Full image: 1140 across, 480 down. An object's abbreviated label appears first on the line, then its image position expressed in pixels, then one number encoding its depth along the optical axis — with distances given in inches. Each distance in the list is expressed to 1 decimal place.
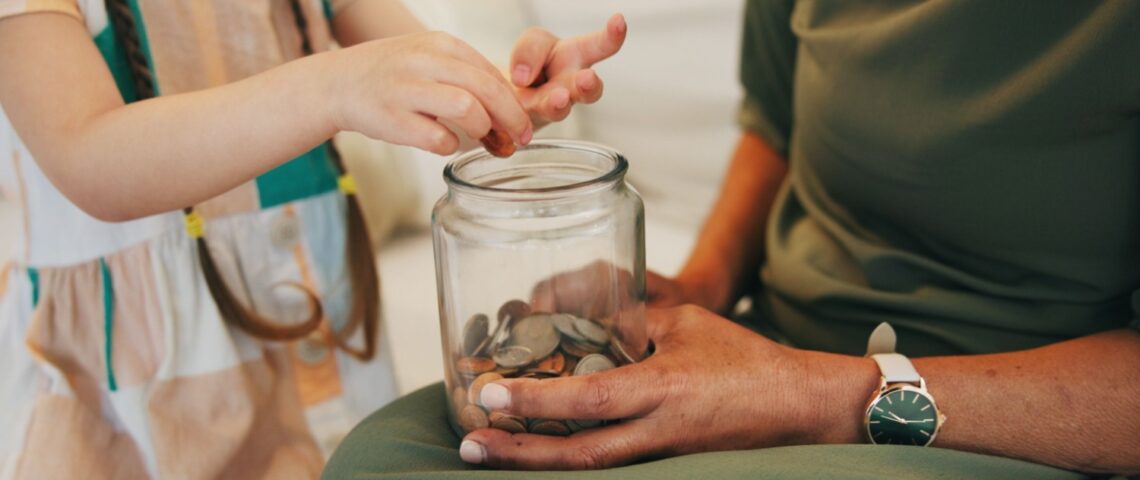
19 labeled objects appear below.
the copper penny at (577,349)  28.7
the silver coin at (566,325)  28.3
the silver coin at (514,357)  28.3
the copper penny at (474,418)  28.6
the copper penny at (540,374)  28.0
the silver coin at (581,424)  28.4
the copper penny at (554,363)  28.2
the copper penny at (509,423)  28.3
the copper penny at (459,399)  29.3
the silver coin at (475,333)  29.3
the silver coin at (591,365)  28.4
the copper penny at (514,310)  29.9
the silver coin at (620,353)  30.0
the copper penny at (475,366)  28.4
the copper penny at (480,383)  27.9
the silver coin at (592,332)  28.6
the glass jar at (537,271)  28.2
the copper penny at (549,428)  28.4
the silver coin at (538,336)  28.4
